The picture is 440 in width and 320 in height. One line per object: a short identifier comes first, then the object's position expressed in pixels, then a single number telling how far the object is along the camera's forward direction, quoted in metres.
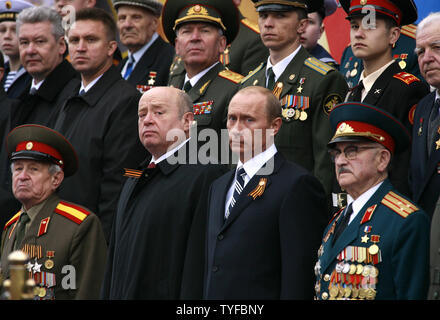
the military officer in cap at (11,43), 21.57
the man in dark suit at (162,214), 13.28
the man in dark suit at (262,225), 12.38
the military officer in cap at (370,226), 11.52
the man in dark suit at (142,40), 19.55
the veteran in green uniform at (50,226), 14.37
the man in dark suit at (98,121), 16.28
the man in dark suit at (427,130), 13.39
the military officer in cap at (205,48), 15.95
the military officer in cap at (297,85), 14.77
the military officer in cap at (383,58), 14.59
